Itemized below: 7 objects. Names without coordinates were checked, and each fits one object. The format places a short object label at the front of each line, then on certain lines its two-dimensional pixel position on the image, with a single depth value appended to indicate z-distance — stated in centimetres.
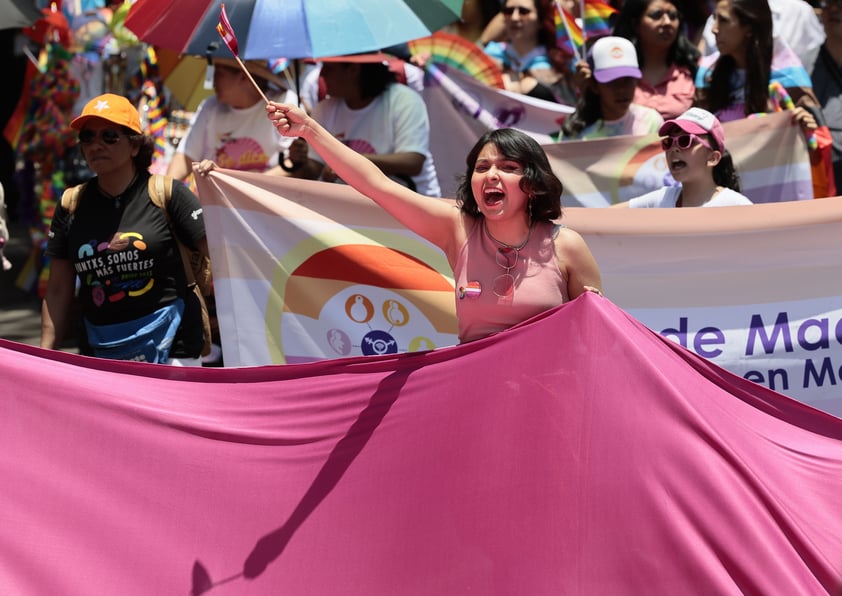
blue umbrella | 1286
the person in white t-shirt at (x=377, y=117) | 1441
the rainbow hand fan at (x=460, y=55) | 1859
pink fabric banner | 778
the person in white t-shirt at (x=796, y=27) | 1734
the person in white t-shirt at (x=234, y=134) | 1473
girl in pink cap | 1162
